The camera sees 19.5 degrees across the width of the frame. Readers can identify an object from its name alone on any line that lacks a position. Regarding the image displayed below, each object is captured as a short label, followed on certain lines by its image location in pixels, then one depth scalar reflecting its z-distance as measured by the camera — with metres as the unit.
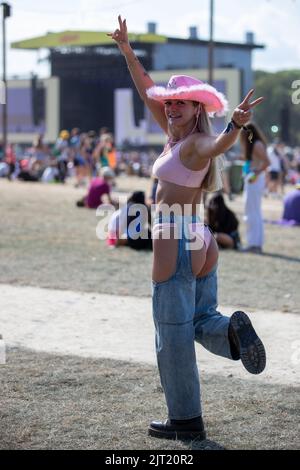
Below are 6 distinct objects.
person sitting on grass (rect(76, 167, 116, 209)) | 17.09
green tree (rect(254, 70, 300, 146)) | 93.50
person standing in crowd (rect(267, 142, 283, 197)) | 23.53
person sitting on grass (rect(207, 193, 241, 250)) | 12.37
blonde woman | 4.39
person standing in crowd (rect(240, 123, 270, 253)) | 11.75
